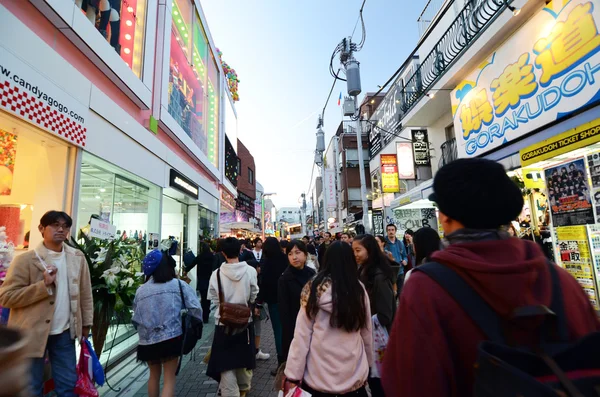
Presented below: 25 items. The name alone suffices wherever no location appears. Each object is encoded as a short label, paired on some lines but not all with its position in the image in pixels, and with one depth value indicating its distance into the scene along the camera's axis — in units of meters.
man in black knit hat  0.96
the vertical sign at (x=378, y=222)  16.79
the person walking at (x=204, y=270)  7.36
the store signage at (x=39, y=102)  3.40
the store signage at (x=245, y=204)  30.88
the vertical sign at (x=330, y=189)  31.23
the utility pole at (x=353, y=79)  12.62
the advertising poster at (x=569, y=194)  5.49
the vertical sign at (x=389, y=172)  13.92
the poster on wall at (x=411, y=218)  13.95
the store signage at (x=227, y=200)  18.52
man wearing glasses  2.88
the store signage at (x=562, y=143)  4.68
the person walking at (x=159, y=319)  3.36
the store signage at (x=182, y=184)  8.80
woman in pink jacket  2.39
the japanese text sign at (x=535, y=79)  5.08
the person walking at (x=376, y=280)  3.03
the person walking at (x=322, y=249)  11.05
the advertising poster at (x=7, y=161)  4.74
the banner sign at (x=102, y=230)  4.42
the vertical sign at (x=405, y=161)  13.12
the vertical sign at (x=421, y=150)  13.10
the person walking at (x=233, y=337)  3.50
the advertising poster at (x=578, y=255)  5.58
